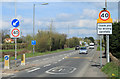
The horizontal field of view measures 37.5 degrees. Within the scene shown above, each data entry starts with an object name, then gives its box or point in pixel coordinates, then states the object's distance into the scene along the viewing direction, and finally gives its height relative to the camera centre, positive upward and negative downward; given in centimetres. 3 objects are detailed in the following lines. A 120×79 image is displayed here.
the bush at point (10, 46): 5307 -260
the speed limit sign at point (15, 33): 1443 +39
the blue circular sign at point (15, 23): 1415 +118
